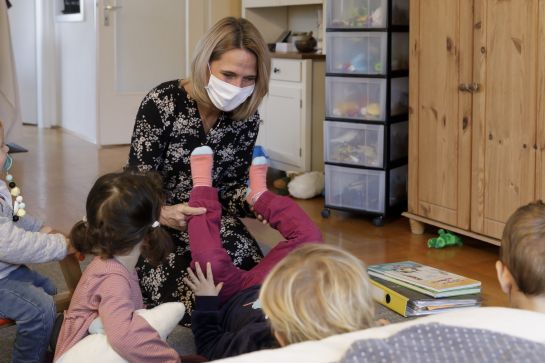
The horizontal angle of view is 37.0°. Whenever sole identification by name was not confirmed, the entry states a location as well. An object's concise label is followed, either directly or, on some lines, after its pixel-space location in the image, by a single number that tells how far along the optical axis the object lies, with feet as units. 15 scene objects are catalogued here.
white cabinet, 14.75
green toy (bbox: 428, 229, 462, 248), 11.25
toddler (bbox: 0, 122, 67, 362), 5.90
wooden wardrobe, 9.86
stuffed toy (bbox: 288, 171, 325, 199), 14.38
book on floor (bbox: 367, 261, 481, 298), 8.57
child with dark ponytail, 5.38
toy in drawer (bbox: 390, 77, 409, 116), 12.54
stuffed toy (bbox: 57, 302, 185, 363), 5.24
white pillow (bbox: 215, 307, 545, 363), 2.99
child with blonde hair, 3.53
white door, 19.94
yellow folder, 8.39
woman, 7.67
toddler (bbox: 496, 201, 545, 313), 4.41
